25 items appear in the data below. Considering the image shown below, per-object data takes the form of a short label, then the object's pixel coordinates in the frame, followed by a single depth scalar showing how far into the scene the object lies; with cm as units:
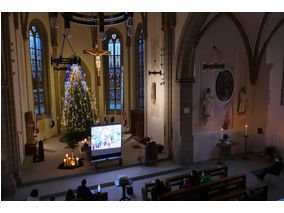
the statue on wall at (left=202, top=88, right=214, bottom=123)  878
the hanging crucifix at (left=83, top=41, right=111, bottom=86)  863
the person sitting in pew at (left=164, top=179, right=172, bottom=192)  532
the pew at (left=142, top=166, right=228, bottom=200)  573
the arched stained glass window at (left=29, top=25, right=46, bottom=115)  1141
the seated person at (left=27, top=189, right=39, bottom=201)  474
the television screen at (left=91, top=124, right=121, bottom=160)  775
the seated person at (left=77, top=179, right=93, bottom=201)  523
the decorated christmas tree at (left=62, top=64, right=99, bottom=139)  970
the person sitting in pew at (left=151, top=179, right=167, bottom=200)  520
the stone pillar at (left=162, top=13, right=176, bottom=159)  855
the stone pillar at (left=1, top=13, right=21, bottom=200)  613
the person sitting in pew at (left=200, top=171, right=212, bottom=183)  581
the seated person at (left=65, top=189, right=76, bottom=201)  516
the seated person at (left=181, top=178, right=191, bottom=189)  541
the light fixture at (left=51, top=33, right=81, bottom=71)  859
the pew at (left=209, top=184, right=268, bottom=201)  519
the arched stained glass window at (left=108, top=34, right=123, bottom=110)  1366
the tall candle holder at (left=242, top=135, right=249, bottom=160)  946
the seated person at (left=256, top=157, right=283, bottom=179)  721
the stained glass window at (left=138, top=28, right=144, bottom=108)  1212
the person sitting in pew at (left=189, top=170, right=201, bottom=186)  558
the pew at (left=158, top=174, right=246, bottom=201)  507
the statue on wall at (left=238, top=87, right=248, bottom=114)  958
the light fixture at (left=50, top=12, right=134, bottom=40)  468
